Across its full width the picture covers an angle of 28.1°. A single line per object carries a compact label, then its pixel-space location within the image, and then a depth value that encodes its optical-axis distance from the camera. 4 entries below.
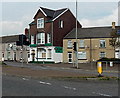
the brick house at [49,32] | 48.00
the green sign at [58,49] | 48.15
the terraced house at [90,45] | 45.25
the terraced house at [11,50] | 57.48
